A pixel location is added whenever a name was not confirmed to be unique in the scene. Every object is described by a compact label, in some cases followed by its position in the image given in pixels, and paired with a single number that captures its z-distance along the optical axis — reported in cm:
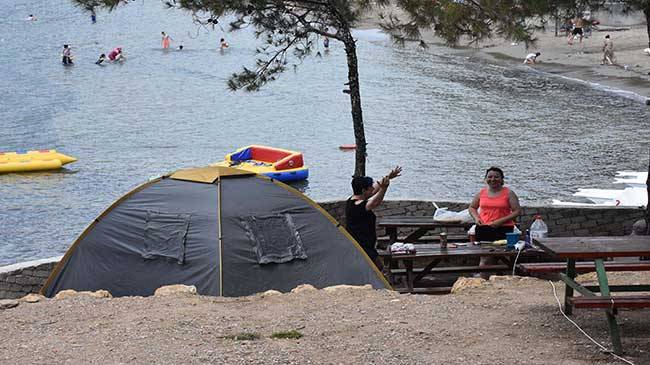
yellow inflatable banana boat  2936
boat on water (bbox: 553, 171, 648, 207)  2004
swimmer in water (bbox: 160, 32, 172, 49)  7124
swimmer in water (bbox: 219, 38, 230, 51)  7006
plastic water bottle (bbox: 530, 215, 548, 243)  1112
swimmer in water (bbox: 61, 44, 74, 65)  6158
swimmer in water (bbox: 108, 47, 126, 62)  6360
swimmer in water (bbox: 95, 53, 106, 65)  6325
